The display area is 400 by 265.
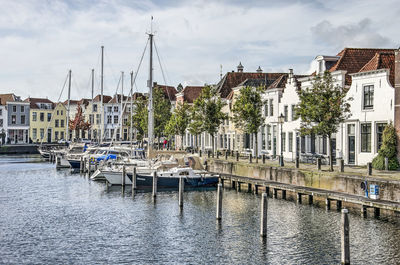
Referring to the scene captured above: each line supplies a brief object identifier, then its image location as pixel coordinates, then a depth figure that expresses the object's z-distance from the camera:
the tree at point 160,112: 81.56
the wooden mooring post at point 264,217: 24.42
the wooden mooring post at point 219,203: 28.56
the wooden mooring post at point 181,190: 33.63
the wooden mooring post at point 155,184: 38.62
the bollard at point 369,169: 31.87
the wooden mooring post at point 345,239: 19.41
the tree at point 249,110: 49.59
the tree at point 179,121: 71.81
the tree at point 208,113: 58.06
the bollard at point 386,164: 35.38
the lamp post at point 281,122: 41.07
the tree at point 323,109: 36.25
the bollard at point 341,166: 33.22
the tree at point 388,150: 35.67
